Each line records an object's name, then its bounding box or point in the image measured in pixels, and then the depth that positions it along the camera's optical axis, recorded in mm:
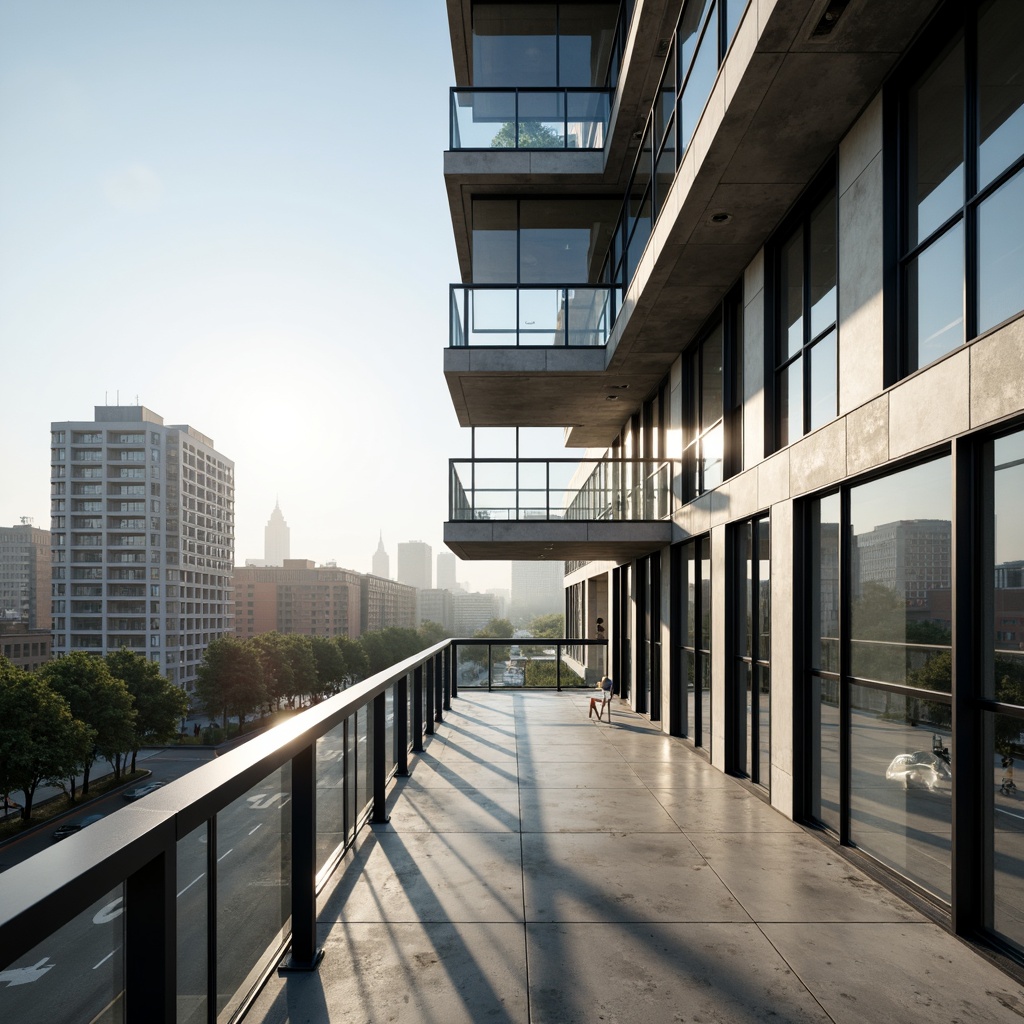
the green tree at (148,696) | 58375
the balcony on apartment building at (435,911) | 2469
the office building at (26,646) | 101125
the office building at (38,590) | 185125
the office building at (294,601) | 176500
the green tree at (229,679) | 68125
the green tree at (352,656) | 94375
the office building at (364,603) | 197062
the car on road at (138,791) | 50600
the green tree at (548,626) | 125838
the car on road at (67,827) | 40219
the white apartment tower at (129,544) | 110562
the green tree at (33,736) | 39875
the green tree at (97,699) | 49844
